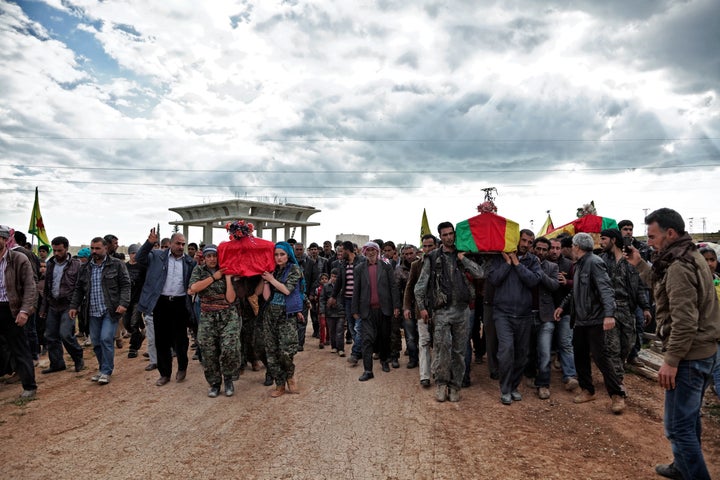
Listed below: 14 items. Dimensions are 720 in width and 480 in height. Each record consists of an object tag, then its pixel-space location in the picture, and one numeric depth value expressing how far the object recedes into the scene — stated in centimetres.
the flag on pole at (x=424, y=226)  2059
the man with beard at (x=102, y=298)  634
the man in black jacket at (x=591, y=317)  496
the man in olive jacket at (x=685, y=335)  303
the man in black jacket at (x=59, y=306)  696
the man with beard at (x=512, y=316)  543
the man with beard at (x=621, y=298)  527
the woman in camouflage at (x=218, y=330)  561
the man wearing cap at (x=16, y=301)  566
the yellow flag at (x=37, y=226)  1706
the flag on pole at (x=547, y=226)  1418
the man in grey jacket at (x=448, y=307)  554
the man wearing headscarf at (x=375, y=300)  673
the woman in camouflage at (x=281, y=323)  562
